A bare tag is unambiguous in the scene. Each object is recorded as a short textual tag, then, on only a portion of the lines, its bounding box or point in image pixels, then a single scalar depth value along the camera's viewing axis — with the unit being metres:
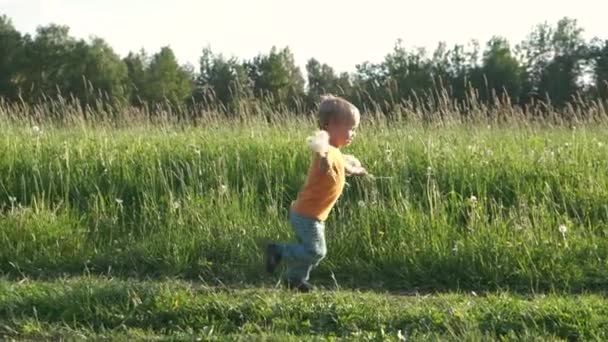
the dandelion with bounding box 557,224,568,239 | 6.17
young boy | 5.27
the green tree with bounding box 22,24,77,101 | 31.01
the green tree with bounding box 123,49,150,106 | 27.47
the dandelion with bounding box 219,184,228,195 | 7.04
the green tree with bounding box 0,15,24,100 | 30.37
